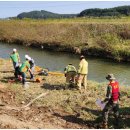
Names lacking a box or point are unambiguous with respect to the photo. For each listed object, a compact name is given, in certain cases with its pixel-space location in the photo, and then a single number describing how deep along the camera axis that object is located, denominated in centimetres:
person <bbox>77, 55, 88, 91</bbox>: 921
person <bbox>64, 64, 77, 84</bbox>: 959
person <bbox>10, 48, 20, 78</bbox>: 1102
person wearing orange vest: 687
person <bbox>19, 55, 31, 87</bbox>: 993
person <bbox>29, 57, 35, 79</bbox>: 1086
